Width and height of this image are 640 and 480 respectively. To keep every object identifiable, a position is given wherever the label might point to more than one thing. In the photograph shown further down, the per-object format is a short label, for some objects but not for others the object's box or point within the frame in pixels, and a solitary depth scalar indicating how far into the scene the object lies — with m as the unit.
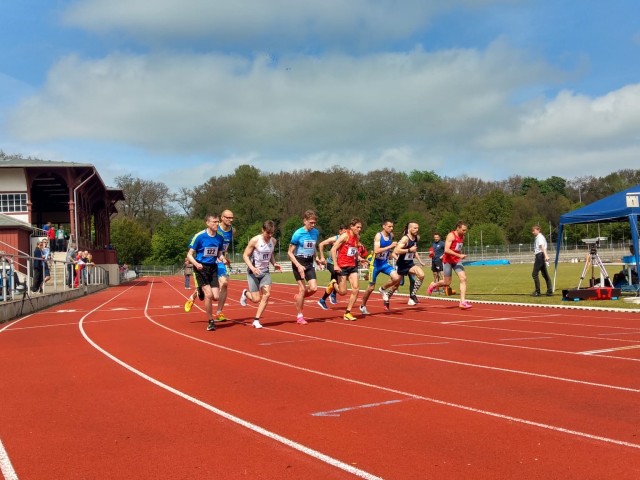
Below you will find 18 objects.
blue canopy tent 15.15
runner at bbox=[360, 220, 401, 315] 13.59
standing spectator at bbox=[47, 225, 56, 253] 31.94
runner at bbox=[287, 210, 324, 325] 11.80
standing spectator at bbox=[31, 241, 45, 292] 17.45
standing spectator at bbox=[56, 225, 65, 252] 35.75
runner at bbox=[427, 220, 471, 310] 14.08
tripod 16.04
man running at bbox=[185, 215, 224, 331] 10.92
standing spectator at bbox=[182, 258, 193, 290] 31.02
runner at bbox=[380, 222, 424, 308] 13.80
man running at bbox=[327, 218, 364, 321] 12.61
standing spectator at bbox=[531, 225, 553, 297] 16.42
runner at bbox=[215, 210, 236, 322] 11.91
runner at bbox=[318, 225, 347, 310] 13.65
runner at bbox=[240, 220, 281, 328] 11.27
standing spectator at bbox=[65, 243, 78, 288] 25.07
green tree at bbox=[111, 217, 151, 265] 81.19
